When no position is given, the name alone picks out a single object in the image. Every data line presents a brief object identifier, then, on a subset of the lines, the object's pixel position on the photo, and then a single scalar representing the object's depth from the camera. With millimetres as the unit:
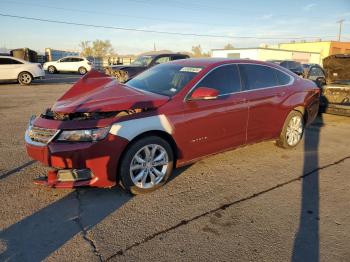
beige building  44347
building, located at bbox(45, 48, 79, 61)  41481
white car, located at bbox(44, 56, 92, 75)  27609
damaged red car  3514
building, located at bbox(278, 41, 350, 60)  56969
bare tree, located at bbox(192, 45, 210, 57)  105875
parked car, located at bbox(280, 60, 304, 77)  17961
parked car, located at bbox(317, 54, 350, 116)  8484
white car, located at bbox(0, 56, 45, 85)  16094
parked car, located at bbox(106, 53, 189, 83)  12953
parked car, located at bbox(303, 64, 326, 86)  10383
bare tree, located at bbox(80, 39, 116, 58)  82812
